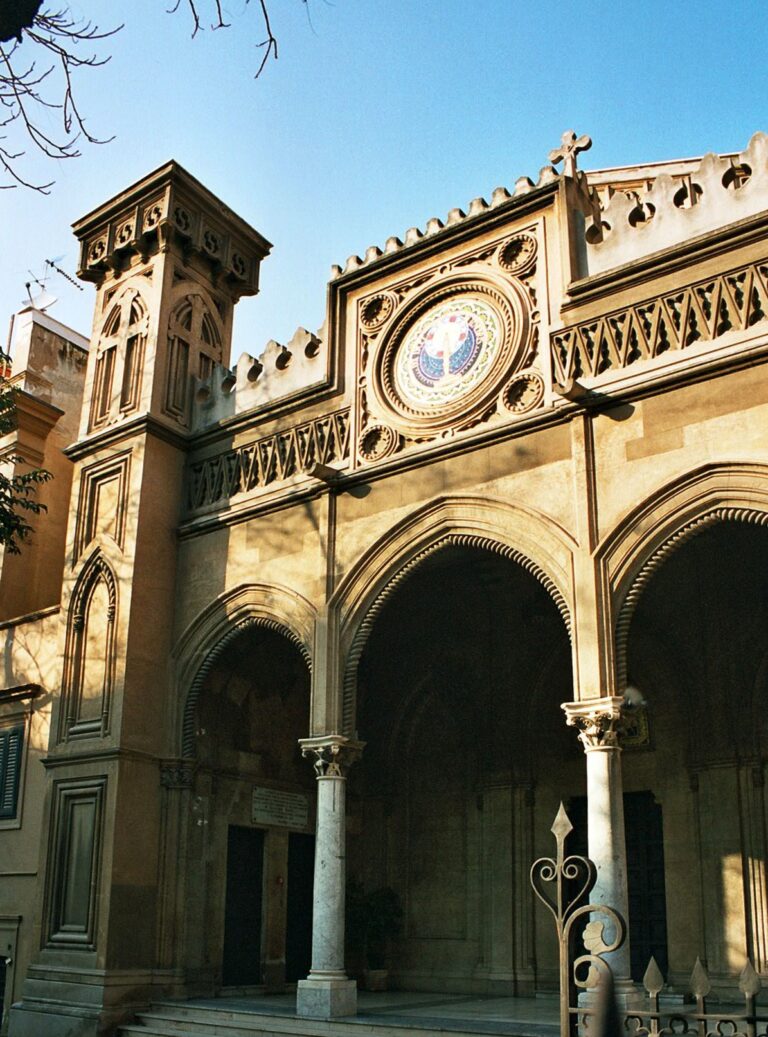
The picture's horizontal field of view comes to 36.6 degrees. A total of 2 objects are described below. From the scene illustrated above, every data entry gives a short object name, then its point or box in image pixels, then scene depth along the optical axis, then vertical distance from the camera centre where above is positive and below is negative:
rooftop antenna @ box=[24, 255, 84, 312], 20.88 +10.41
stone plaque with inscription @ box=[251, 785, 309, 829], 14.54 +0.97
